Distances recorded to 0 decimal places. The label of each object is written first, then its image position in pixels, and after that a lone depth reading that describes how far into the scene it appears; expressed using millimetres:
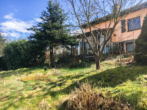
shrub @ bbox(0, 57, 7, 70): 13406
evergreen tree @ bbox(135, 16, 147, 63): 4997
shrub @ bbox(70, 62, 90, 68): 7976
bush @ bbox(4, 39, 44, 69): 10812
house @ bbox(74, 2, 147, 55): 10603
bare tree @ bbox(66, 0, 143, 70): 4953
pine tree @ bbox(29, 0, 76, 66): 8867
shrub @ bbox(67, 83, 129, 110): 2369
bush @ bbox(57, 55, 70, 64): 10535
